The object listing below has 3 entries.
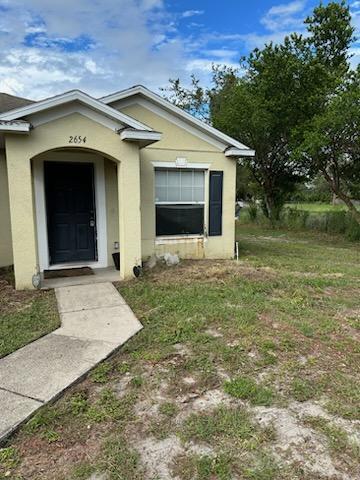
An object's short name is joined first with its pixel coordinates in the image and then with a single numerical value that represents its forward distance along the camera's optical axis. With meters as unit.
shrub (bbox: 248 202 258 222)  21.83
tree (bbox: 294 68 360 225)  10.46
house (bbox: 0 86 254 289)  5.54
